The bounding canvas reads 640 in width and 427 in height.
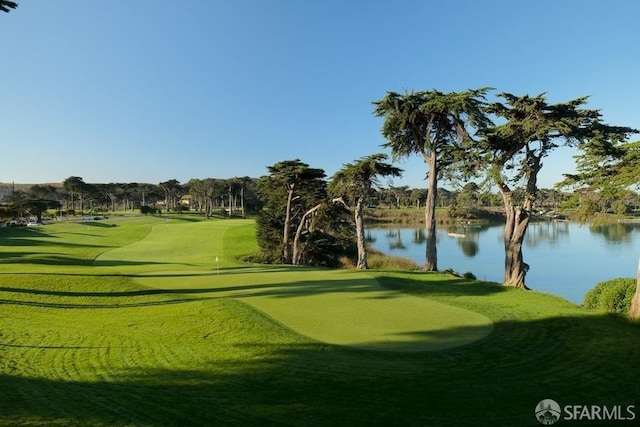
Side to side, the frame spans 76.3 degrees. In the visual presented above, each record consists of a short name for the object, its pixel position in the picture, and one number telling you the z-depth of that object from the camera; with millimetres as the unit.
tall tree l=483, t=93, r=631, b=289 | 17812
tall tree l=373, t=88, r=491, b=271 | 21781
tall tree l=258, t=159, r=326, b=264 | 32344
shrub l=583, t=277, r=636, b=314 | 13445
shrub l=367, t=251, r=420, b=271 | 33500
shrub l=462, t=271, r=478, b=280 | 21417
